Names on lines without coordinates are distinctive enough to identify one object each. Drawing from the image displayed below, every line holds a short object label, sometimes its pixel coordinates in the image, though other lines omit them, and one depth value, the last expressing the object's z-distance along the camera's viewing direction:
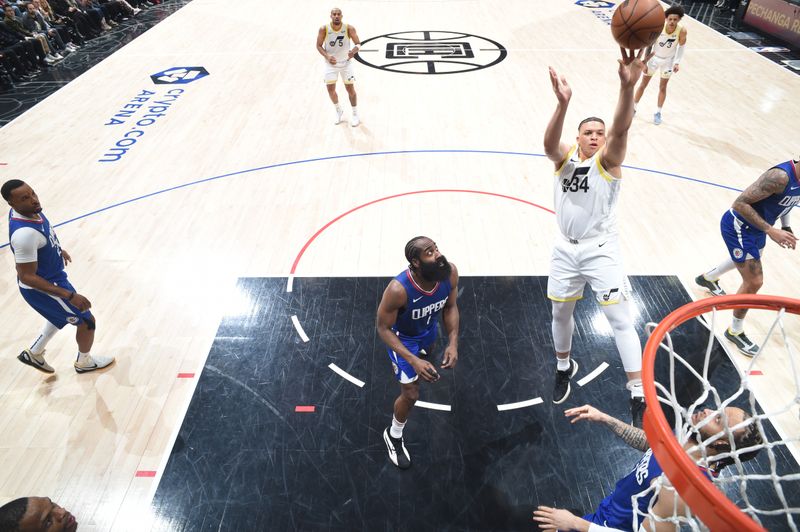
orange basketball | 3.12
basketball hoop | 1.65
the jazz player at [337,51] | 7.70
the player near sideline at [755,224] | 3.97
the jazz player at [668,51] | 7.65
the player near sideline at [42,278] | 3.72
